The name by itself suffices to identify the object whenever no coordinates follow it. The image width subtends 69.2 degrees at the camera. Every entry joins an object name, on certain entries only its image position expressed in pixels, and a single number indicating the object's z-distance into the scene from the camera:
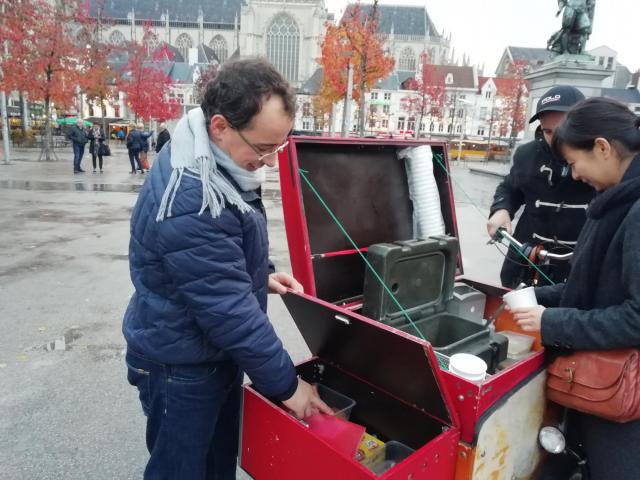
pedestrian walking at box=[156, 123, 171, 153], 14.48
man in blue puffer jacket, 1.26
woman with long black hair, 1.38
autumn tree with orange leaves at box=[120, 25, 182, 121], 26.08
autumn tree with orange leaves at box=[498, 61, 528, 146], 36.28
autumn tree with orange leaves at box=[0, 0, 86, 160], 15.23
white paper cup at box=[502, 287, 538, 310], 1.66
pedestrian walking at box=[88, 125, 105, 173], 14.78
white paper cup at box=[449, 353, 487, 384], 1.43
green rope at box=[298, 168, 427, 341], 1.97
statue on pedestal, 11.97
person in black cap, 2.52
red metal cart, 1.43
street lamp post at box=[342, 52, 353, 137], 17.94
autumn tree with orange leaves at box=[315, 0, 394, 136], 21.52
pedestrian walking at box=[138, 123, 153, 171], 14.87
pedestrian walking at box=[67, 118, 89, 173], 13.95
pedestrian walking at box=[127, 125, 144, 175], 14.55
